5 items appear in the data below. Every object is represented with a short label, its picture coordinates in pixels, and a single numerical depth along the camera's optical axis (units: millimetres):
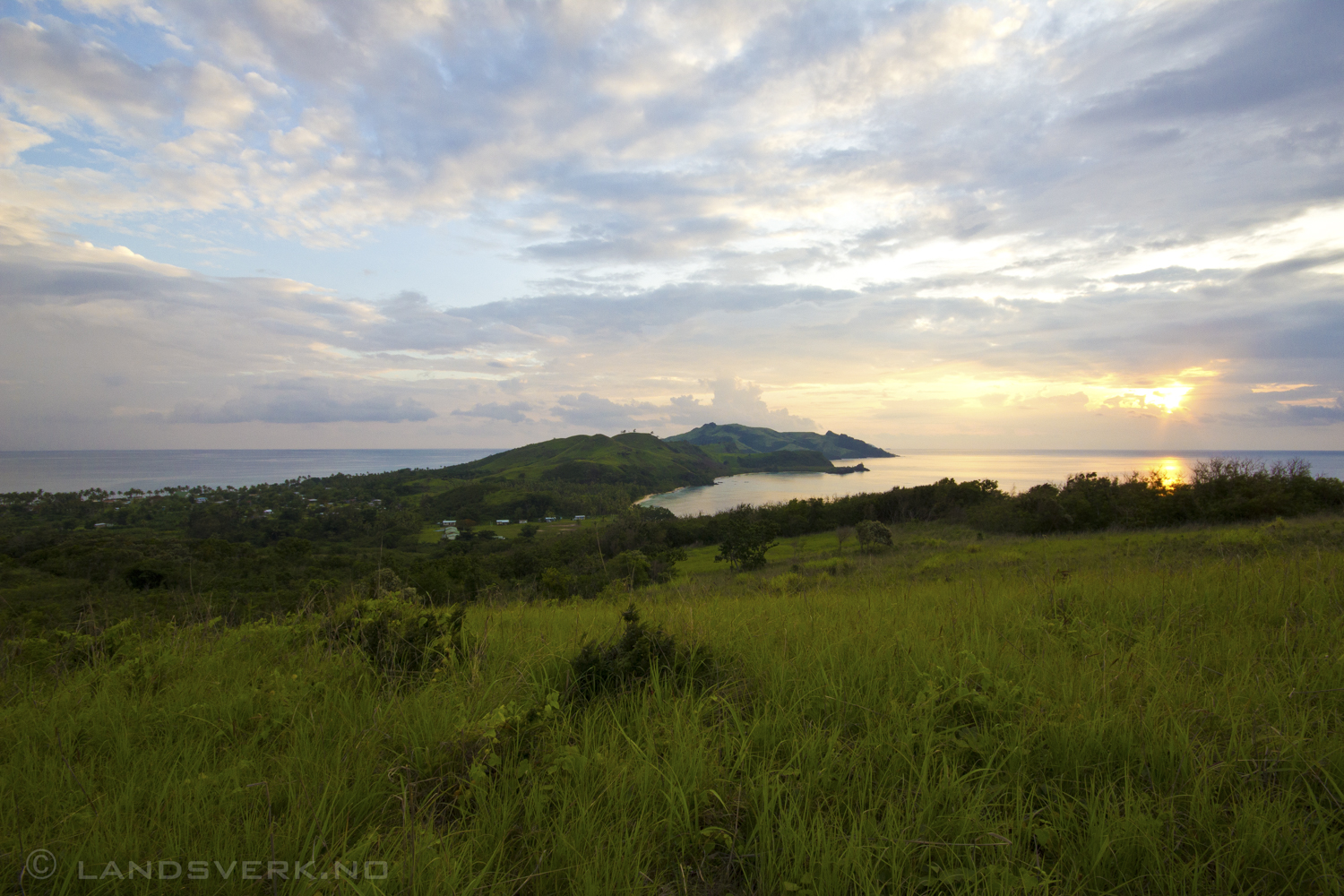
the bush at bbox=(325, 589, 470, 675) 3797
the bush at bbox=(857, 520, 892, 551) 34125
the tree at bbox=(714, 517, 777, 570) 34344
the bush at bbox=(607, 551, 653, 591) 15469
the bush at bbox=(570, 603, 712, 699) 3420
